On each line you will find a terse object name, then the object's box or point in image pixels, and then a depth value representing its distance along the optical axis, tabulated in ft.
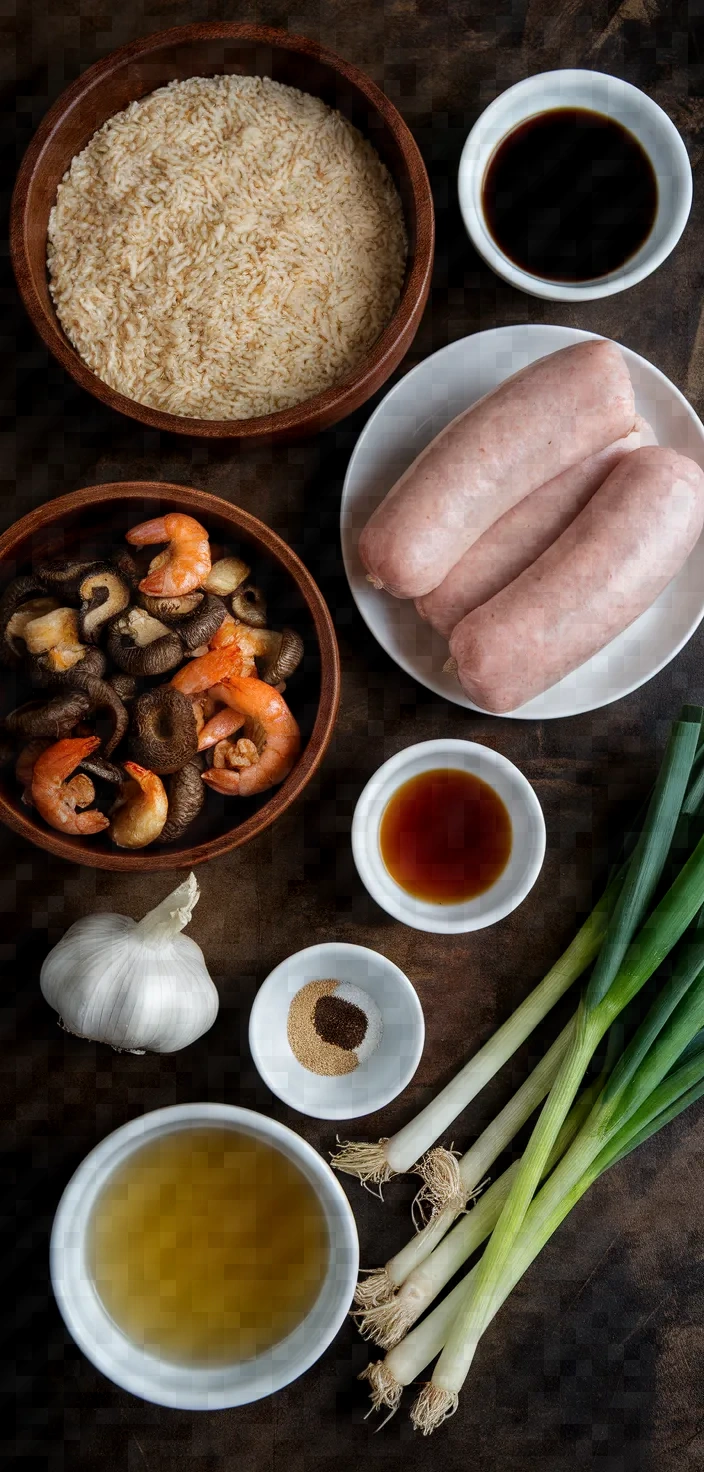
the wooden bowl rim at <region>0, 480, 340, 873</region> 2.17
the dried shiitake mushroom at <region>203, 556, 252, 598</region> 2.25
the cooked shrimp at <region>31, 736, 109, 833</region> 2.16
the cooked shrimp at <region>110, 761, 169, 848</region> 2.18
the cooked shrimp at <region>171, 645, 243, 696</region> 2.21
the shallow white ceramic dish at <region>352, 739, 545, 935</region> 2.25
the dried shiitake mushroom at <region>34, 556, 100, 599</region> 2.21
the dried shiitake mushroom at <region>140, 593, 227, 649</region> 2.21
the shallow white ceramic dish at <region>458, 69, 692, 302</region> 2.27
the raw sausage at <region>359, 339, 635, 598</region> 2.18
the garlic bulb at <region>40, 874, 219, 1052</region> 2.20
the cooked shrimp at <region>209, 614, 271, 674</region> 2.24
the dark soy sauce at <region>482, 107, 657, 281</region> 2.32
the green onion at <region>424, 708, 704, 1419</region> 2.24
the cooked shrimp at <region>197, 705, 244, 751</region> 2.23
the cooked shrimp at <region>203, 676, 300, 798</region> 2.20
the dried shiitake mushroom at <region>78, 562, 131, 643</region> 2.21
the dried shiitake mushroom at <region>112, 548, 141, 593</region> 2.25
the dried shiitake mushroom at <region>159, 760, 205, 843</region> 2.21
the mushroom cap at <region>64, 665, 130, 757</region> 2.19
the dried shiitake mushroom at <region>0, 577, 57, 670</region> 2.21
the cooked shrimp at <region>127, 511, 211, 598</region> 2.19
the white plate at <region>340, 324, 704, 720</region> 2.29
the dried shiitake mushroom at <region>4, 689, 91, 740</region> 2.17
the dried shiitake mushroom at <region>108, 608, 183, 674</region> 2.20
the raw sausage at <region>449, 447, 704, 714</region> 2.17
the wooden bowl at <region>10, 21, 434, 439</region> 2.19
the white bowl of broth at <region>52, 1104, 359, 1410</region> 2.17
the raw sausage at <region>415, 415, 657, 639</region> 2.26
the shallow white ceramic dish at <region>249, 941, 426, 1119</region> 2.26
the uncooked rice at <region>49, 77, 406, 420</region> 2.24
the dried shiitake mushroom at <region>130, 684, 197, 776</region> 2.17
